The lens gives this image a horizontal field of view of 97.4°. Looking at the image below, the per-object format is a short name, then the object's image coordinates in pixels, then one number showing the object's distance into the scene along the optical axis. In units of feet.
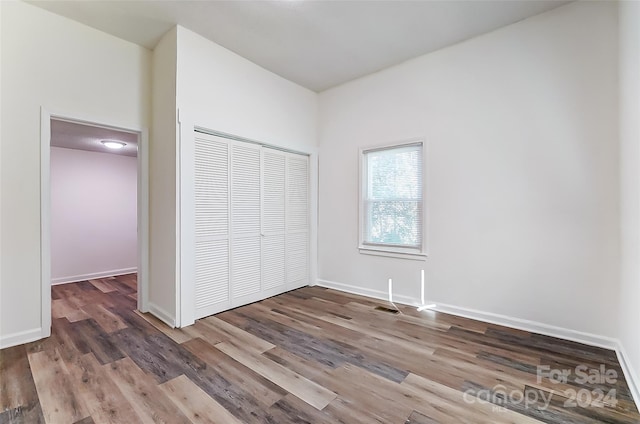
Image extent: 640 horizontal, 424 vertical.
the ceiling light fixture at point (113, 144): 14.76
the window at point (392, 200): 11.55
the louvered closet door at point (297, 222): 13.70
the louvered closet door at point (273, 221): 12.55
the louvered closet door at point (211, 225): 10.14
